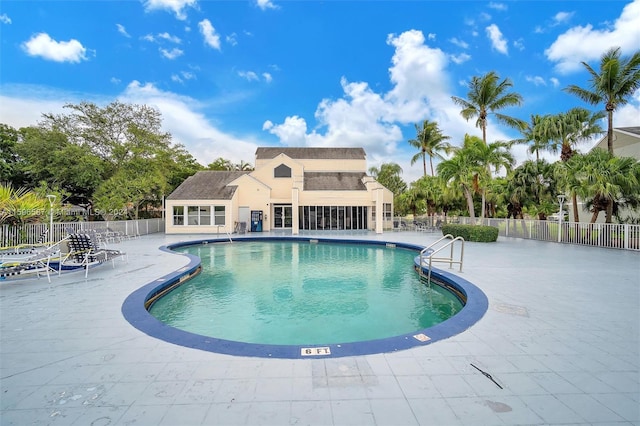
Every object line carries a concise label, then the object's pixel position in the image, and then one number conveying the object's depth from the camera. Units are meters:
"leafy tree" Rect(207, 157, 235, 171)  43.19
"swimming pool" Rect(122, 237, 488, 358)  3.86
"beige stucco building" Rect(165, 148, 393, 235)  22.34
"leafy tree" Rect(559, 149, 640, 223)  13.04
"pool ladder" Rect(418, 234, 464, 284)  8.46
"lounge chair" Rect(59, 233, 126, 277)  8.61
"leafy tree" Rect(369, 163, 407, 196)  39.09
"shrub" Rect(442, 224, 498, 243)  15.71
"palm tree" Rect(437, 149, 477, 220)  16.55
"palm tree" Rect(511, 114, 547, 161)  19.05
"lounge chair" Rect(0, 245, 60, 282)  7.32
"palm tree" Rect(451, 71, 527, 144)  23.11
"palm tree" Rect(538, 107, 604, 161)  17.36
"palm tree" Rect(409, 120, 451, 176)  32.16
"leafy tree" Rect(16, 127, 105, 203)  21.83
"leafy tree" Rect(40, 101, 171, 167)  23.06
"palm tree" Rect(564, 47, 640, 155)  14.82
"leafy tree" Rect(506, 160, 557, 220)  18.52
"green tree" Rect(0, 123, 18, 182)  22.47
